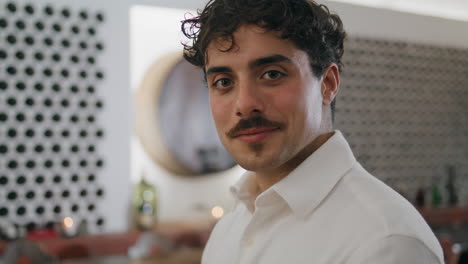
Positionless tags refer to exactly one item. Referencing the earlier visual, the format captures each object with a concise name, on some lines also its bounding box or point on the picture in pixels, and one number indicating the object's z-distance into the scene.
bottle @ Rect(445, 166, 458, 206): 4.62
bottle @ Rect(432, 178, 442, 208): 4.57
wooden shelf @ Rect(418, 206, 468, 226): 4.05
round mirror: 3.47
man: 0.81
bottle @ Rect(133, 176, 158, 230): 3.15
